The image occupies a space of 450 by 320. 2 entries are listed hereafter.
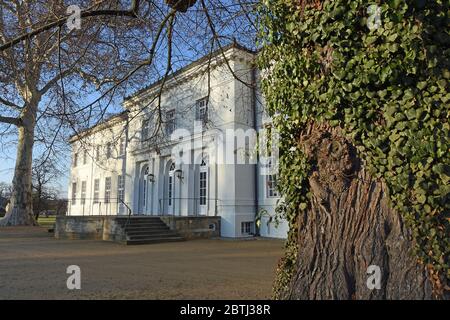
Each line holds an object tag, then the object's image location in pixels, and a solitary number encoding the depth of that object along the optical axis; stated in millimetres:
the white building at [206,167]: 18750
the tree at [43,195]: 40703
